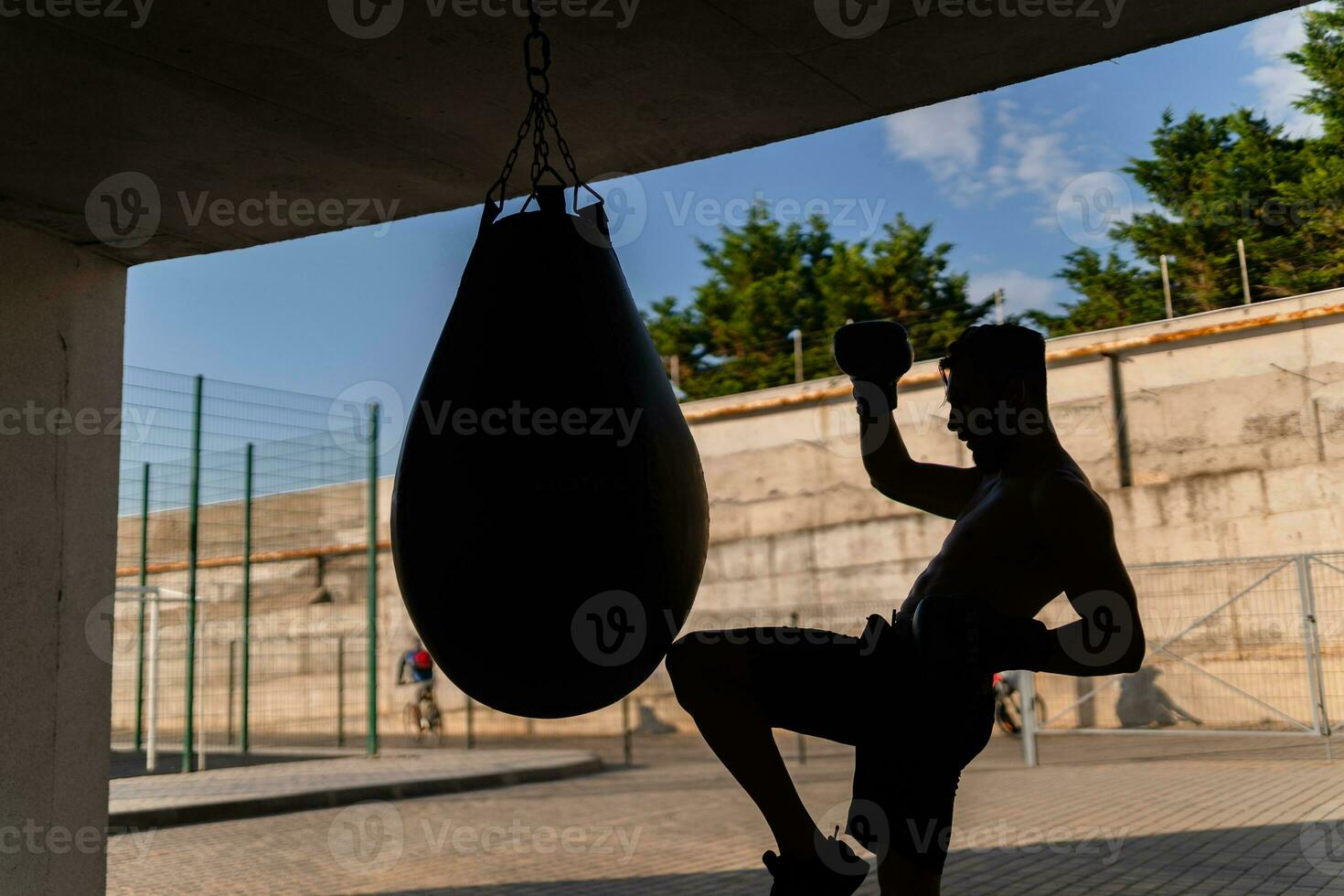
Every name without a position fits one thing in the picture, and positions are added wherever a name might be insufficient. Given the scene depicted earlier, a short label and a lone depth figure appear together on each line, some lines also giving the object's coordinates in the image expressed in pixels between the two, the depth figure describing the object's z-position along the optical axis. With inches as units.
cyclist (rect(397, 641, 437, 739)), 715.4
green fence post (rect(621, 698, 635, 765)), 558.9
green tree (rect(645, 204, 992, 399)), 1216.2
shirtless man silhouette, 99.4
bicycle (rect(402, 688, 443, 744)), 721.0
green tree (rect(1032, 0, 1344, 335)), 844.6
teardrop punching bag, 102.0
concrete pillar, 178.4
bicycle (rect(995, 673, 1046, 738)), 579.8
